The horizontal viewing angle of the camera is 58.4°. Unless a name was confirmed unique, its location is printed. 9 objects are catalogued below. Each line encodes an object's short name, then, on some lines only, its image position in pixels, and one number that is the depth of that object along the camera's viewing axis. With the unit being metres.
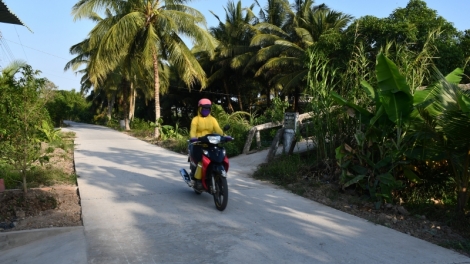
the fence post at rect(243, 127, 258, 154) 12.93
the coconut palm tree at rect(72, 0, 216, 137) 19.22
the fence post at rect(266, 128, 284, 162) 10.40
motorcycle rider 7.04
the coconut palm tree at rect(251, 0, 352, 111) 25.92
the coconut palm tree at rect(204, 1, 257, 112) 30.28
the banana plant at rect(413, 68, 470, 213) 5.41
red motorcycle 6.30
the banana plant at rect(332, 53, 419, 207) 6.16
